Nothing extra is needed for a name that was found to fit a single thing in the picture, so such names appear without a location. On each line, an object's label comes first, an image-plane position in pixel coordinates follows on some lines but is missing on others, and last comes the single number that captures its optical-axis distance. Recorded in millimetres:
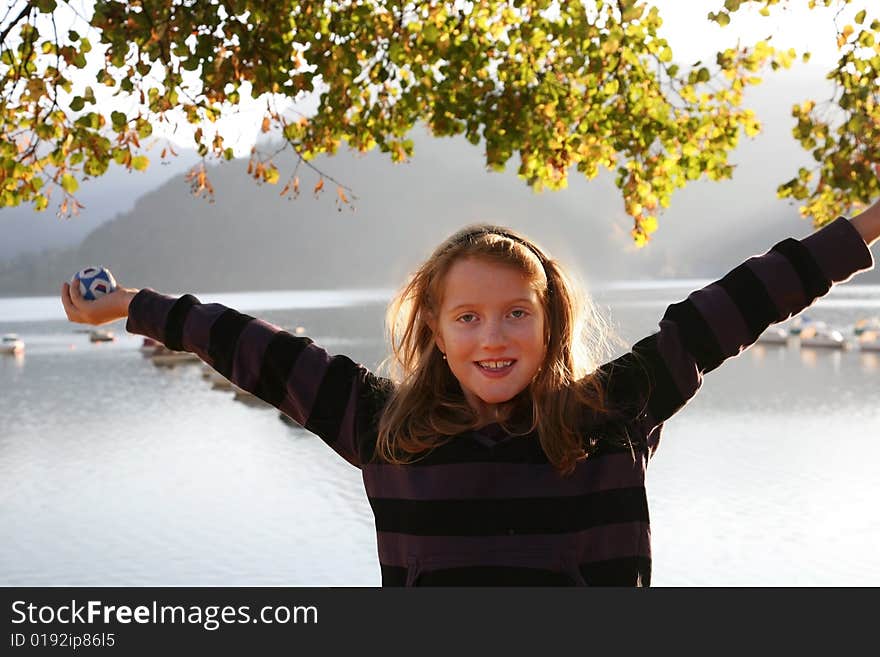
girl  2338
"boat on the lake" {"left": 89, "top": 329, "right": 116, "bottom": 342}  82000
